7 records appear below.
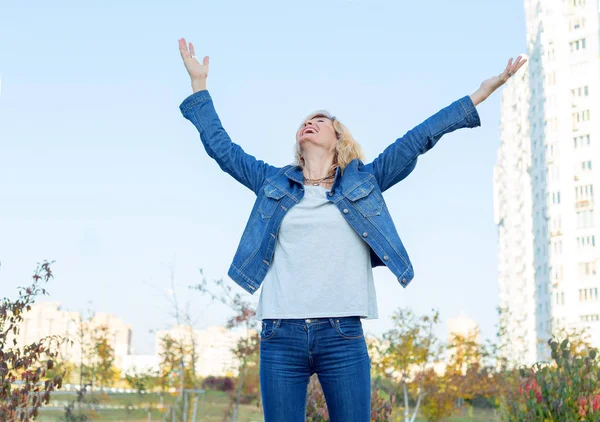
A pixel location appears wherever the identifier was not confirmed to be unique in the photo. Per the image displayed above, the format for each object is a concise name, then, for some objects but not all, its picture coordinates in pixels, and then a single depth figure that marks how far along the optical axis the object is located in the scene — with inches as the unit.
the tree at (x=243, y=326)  386.0
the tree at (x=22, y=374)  198.5
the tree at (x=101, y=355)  525.7
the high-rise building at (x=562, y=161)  1750.7
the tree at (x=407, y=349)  506.9
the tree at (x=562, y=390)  247.6
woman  109.3
